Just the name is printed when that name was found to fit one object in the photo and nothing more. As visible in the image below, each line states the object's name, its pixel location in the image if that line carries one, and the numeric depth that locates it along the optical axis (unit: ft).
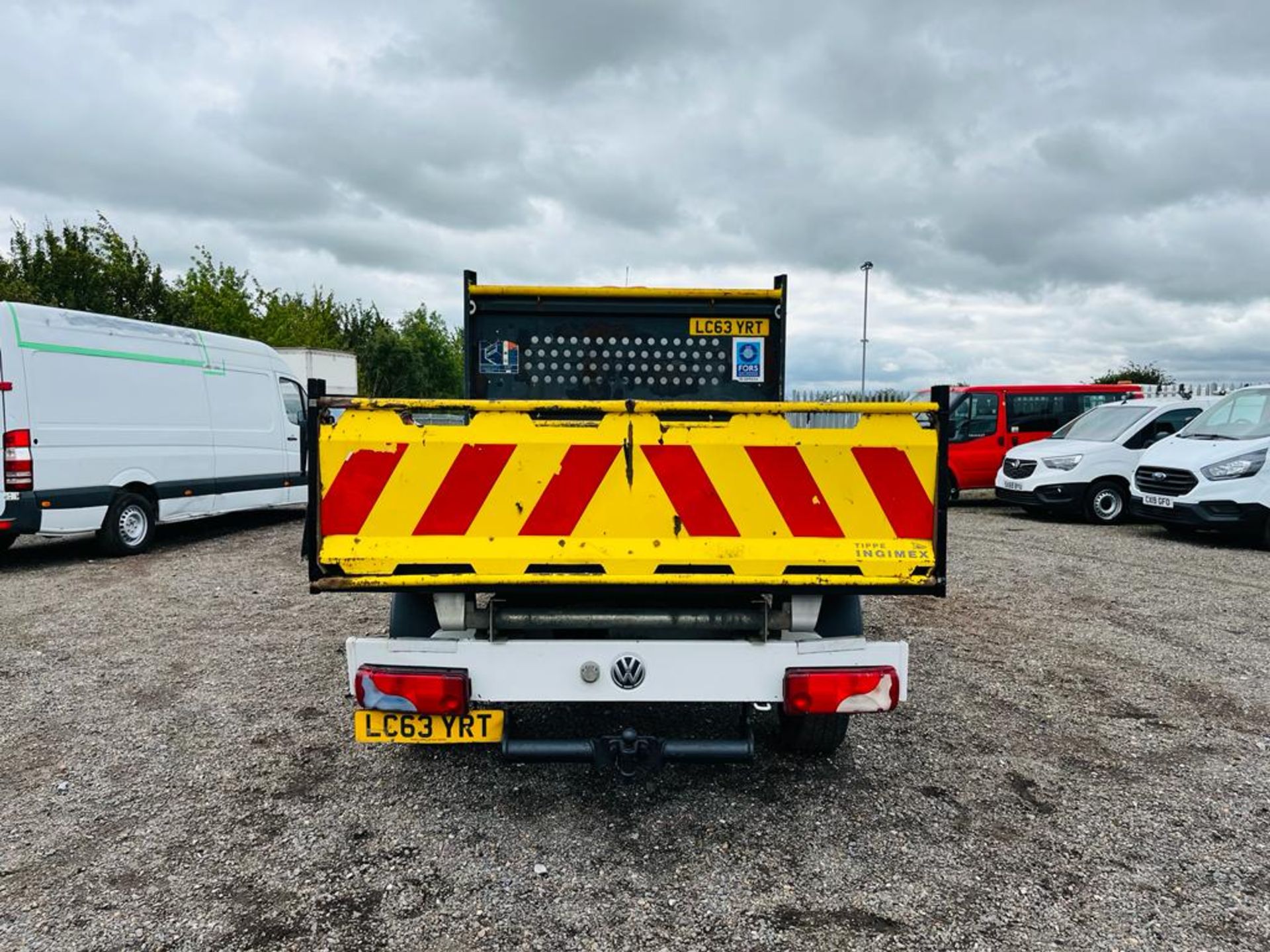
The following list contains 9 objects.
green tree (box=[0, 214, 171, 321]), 81.61
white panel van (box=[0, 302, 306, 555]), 23.93
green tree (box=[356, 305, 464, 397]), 151.23
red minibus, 43.45
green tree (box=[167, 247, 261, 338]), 111.14
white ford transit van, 29.48
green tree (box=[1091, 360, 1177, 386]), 161.68
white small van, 36.86
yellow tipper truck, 8.55
